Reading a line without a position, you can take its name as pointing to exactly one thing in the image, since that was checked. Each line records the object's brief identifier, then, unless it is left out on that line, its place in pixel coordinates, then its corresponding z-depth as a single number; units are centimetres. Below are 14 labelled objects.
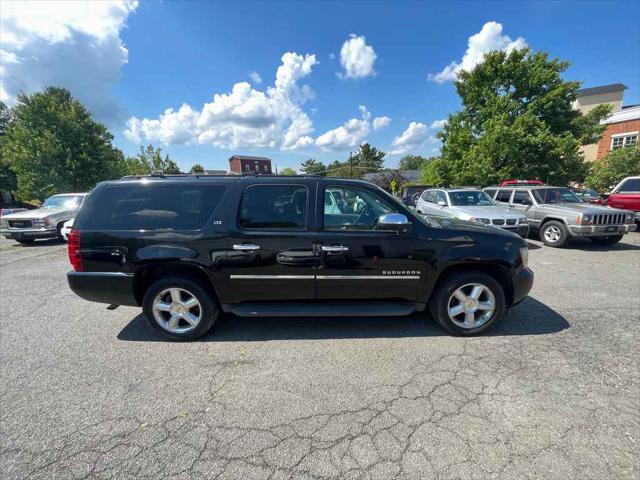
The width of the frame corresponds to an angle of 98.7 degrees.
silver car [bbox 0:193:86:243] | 895
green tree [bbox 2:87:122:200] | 2080
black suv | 305
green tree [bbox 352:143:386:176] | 7835
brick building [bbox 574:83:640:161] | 2656
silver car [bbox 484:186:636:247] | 717
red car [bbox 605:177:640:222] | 870
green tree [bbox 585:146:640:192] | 1784
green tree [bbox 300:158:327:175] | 9961
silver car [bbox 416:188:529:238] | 720
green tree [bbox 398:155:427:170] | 10374
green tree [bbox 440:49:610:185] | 1720
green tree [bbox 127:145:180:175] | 3750
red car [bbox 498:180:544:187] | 1266
